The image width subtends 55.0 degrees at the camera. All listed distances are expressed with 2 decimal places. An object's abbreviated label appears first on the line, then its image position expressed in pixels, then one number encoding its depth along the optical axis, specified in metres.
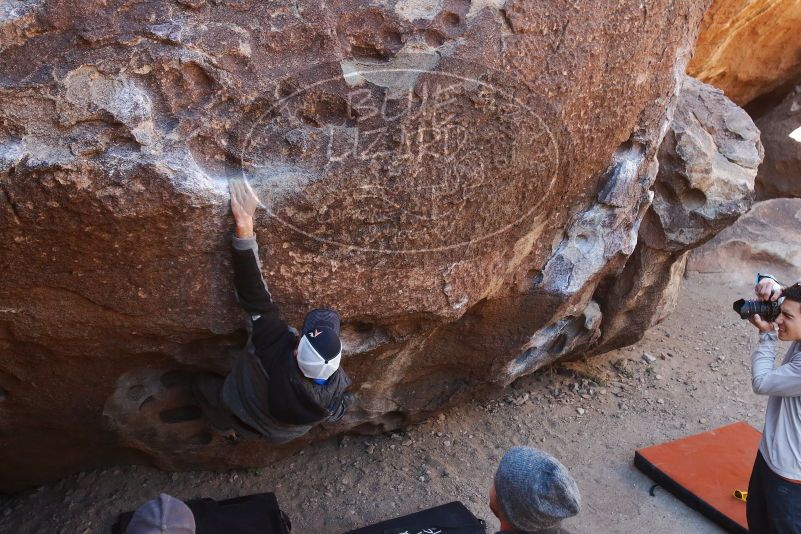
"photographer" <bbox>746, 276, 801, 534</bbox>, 2.40
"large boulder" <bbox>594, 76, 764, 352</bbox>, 3.55
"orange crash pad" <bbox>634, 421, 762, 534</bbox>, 3.15
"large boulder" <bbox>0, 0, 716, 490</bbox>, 1.96
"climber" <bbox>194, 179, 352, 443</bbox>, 2.12
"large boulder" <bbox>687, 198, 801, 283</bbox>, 5.50
